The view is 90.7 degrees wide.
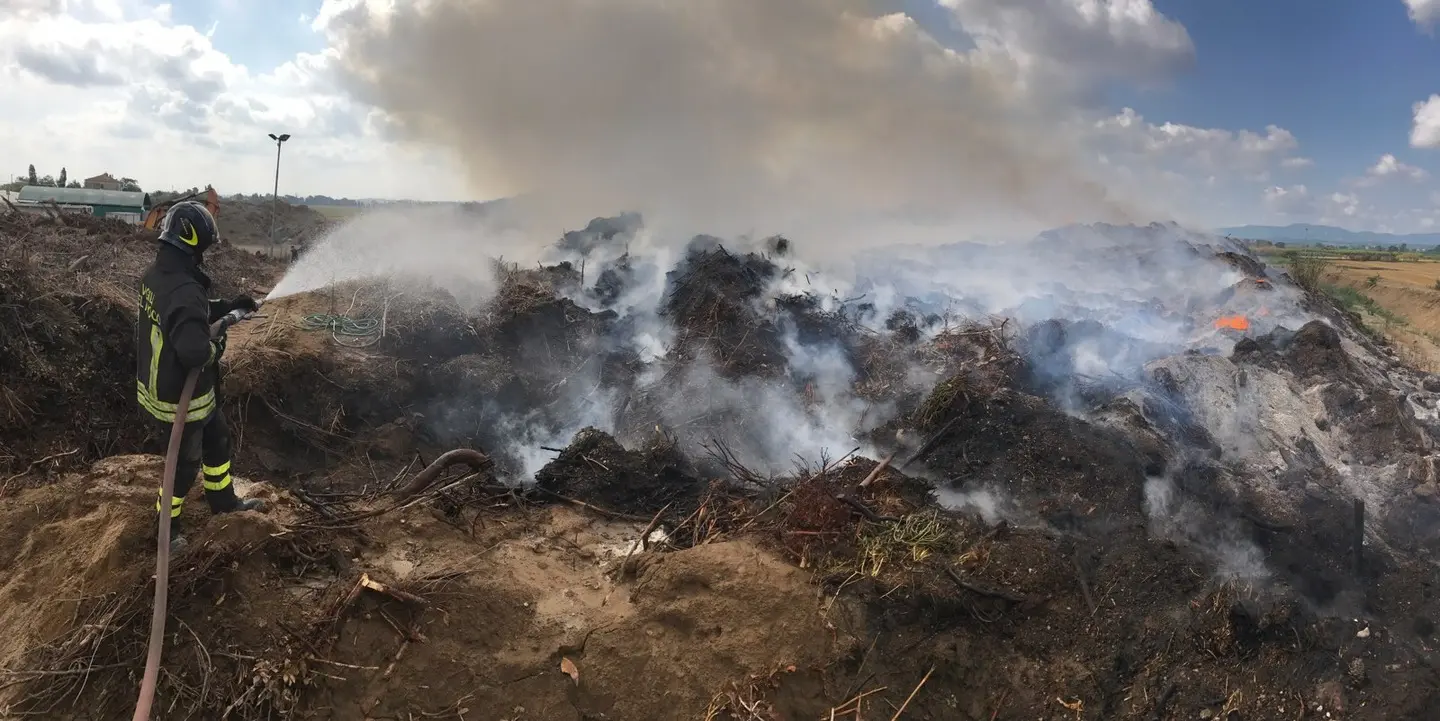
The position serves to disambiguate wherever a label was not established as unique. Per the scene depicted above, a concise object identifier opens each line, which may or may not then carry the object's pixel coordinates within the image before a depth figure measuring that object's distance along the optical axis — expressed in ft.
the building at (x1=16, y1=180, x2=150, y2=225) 93.04
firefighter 12.61
